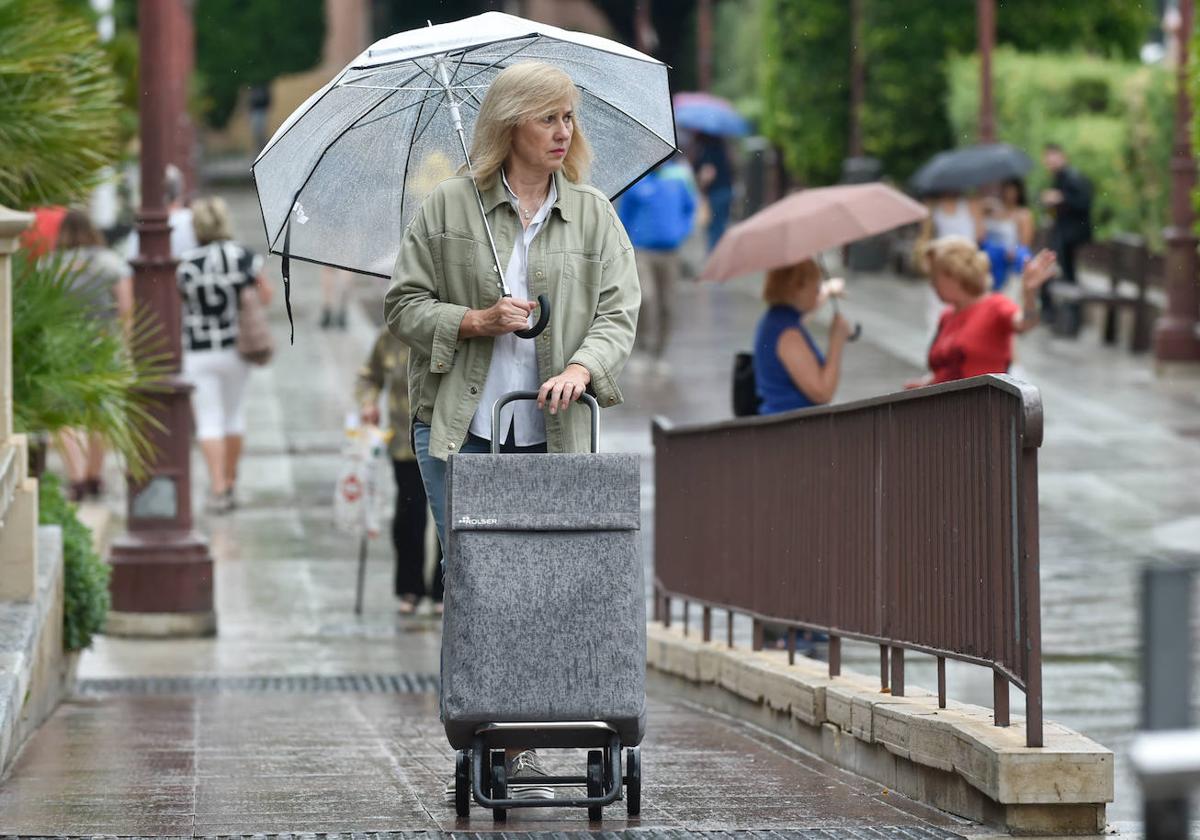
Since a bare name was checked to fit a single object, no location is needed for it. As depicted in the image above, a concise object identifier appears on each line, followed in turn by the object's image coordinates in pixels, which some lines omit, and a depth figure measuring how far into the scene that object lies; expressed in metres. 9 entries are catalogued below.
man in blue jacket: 39.84
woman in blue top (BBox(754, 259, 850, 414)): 18.33
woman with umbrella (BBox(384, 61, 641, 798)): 10.78
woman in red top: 17.87
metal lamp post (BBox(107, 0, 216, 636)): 22.08
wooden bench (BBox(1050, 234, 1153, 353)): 40.09
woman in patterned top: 28.03
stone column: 14.87
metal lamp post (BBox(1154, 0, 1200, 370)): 37.94
